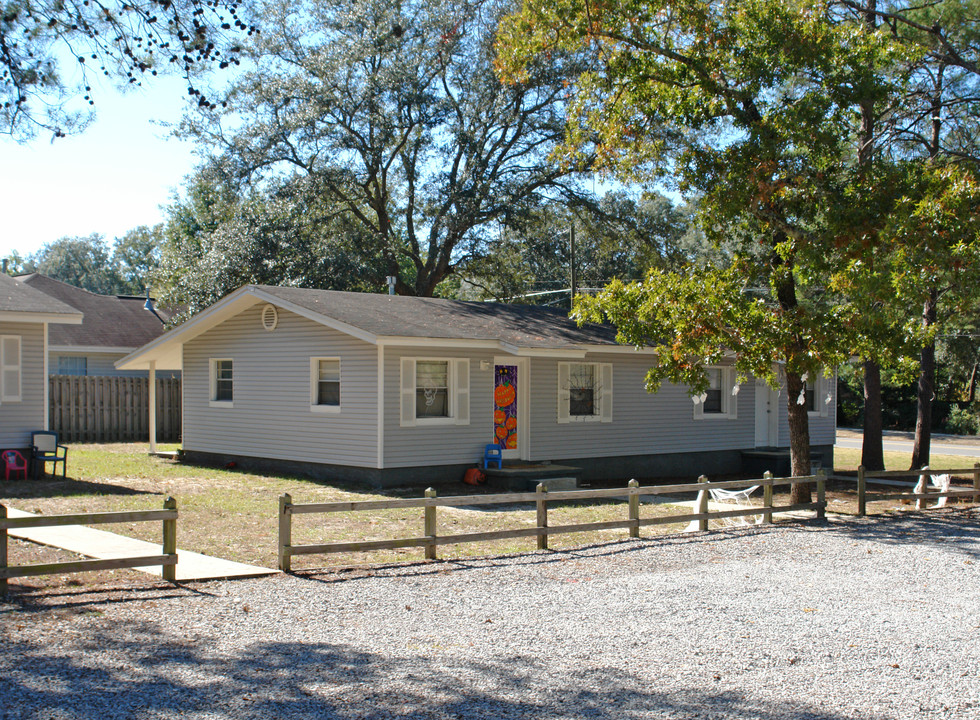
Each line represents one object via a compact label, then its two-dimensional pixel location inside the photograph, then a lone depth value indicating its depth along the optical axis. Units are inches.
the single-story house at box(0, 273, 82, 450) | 682.2
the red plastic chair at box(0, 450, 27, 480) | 670.5
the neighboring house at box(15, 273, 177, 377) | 1305.4
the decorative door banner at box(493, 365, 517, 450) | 768.9
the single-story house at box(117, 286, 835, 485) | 702.5
